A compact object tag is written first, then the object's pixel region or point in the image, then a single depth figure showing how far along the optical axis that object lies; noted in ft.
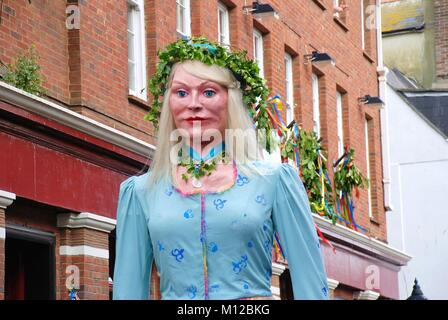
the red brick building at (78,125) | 45.62
